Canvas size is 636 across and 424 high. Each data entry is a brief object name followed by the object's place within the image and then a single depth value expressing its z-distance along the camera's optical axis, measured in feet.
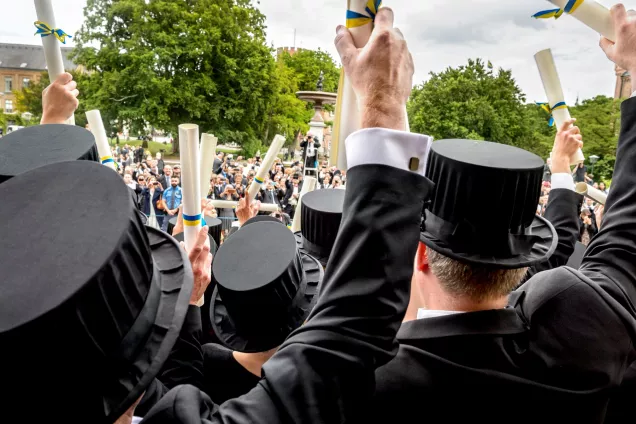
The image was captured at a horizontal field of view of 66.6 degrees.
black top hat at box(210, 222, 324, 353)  7.27
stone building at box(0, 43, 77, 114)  246.68
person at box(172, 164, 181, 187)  47.63
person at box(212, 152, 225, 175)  51.84
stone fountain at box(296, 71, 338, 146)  54.85
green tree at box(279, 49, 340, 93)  184.75
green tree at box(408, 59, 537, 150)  131.44
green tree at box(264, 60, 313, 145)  123.44
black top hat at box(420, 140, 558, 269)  4.58
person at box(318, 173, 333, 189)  58.81
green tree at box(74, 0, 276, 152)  100.12
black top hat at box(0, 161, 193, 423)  3.10
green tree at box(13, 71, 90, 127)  164.14
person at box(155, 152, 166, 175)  62.68
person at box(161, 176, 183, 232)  40.52
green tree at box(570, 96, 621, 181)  101.76
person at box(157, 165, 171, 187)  48.29
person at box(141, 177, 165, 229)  45.98
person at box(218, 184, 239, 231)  38.37
